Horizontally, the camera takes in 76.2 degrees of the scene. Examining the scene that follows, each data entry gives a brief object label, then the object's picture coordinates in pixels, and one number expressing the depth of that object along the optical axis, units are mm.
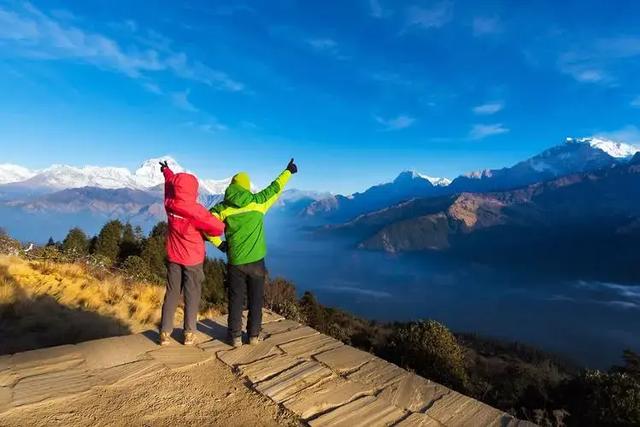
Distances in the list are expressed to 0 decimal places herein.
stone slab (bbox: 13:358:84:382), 3613
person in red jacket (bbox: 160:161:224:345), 4566
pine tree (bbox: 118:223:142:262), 35531
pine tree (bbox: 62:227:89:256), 34547
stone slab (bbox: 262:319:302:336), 5391
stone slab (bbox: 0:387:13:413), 3029
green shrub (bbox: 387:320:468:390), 8789
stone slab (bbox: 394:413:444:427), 3210
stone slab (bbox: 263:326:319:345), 4975
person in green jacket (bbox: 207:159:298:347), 4766
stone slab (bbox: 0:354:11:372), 3708
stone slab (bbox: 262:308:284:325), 6009
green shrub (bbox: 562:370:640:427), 6414
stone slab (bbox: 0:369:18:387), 3408
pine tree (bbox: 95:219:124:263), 33844
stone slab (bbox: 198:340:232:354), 4574
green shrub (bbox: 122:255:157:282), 14022
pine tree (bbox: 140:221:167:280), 29706
